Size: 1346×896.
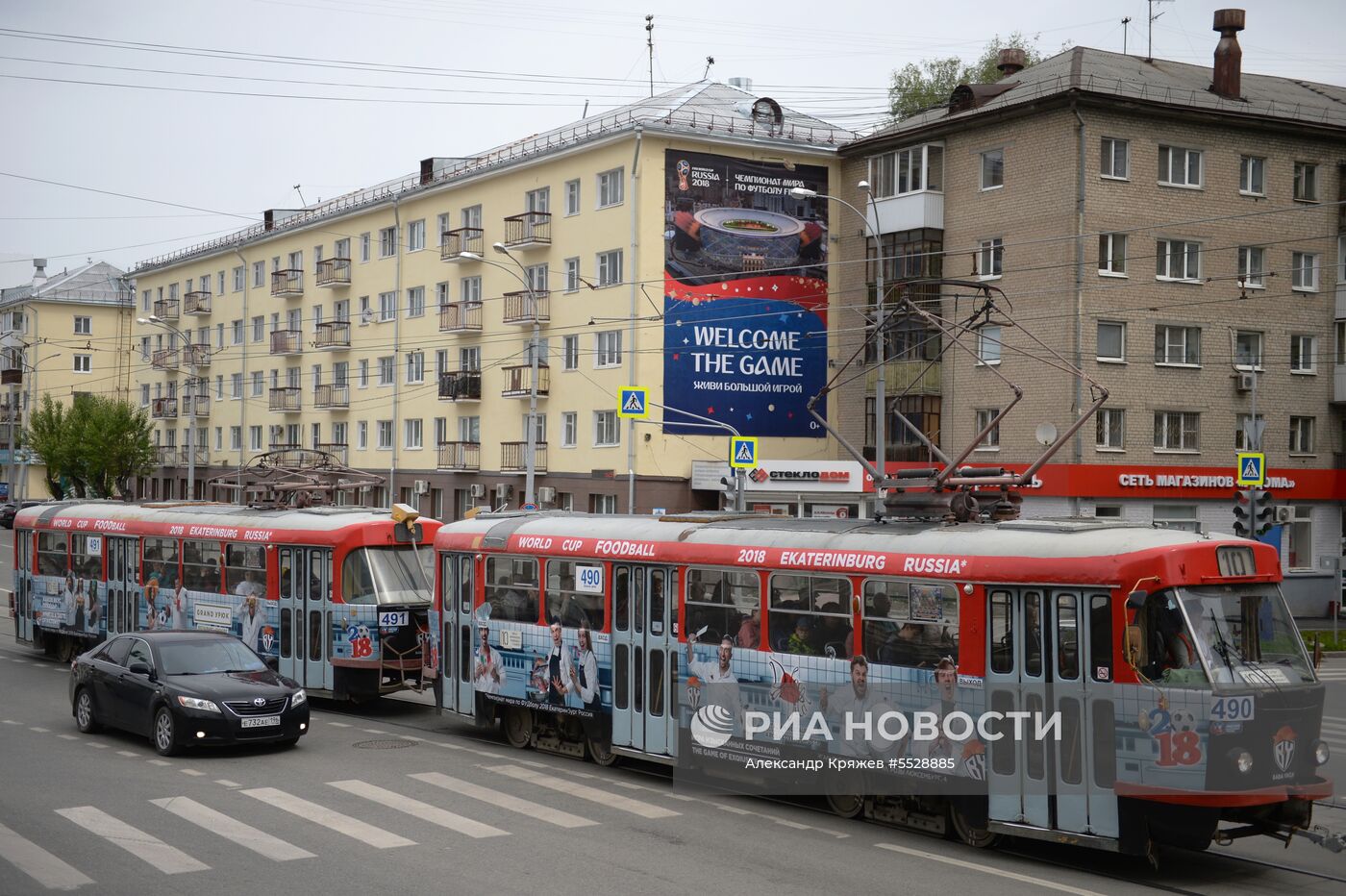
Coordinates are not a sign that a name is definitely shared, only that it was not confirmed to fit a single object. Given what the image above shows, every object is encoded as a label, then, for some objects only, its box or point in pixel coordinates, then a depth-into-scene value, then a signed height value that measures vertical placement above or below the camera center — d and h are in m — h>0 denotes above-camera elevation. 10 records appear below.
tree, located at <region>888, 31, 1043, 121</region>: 59.59 +15.75
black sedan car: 16.28 -3.04
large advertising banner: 42.56 +4.62
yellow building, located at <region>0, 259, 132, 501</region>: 88.88 +6.55
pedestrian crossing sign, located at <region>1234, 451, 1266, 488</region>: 27.47 -0.45
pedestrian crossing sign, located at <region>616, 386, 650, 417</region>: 32.50 +0.95
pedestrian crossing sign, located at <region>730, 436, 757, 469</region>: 29.88 -0.18
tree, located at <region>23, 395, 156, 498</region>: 70.88 -0.29
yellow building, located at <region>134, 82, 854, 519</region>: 42.44 +4.56
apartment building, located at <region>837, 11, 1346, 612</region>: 37.88 +4.93
